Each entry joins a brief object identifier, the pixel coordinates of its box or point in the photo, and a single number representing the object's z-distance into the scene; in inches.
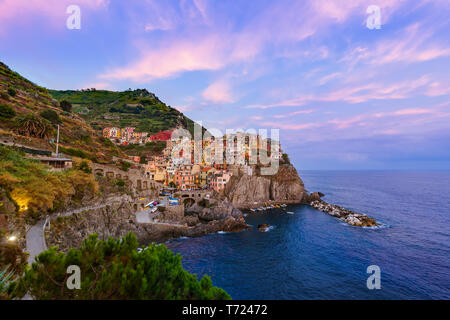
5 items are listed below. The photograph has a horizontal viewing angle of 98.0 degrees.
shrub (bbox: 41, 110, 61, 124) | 1749.5
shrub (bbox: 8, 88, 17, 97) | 1768.0
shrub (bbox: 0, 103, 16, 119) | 1369.3
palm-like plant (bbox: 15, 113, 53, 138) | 1322.6
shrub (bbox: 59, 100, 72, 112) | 2471.3
